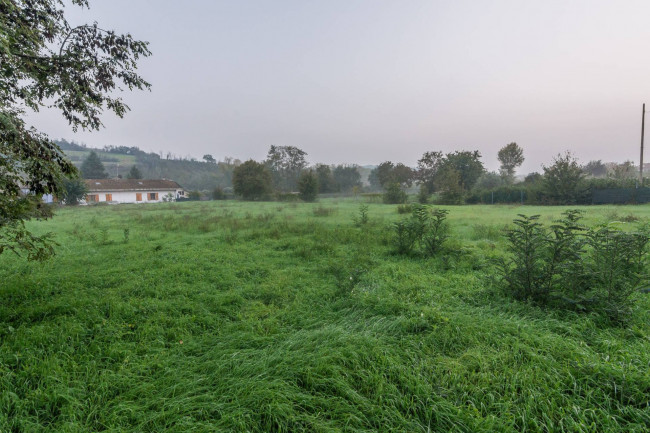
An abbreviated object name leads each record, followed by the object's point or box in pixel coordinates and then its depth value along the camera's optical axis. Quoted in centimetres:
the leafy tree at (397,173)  5396
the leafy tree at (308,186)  3675
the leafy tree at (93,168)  6069
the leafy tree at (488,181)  4700
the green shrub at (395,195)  3160
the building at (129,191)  4606
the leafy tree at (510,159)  5203
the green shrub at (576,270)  309
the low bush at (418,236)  646
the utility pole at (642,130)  2509
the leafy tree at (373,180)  7894
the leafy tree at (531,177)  3747
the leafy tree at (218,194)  4656
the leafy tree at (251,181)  3966
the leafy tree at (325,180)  5328
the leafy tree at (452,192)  2994
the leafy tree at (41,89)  281
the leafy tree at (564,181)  2505
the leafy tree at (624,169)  3430
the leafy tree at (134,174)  5984
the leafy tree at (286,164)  6431
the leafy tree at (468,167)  4272
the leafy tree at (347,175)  6819
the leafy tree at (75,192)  3051
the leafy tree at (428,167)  5288
